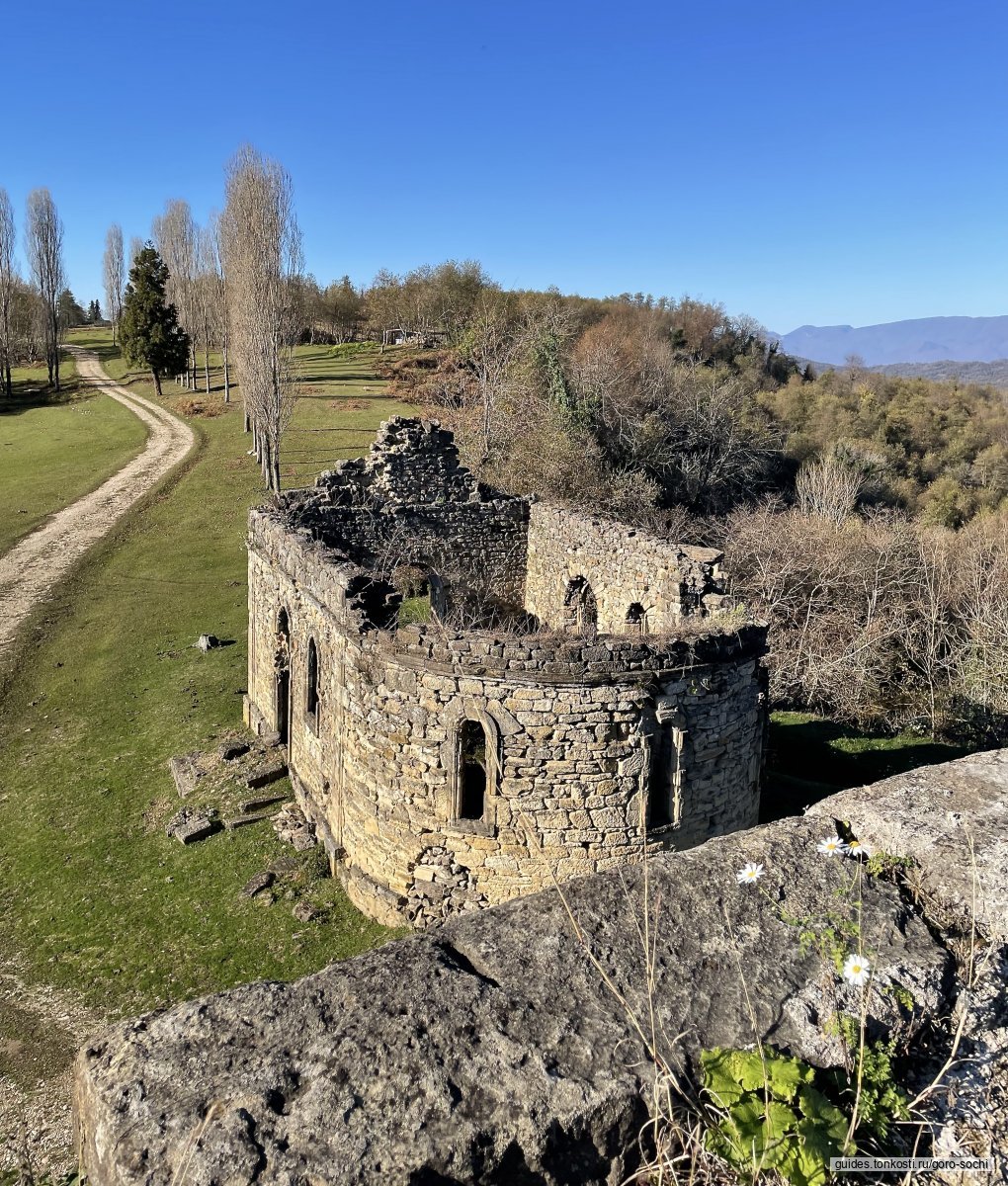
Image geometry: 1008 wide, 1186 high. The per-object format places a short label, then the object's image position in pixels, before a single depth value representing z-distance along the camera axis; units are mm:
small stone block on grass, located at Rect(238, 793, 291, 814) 14191
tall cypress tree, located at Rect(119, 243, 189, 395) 56625
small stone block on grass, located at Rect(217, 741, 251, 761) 15875
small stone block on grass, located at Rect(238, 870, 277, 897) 12109
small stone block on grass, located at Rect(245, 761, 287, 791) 14844
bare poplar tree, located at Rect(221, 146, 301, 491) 32594
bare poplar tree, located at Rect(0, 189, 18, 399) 60062
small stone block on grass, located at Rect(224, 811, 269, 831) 13797
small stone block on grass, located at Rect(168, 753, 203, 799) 15086
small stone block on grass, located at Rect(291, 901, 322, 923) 11484
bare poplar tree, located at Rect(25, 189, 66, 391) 63000
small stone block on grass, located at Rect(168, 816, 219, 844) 13523
